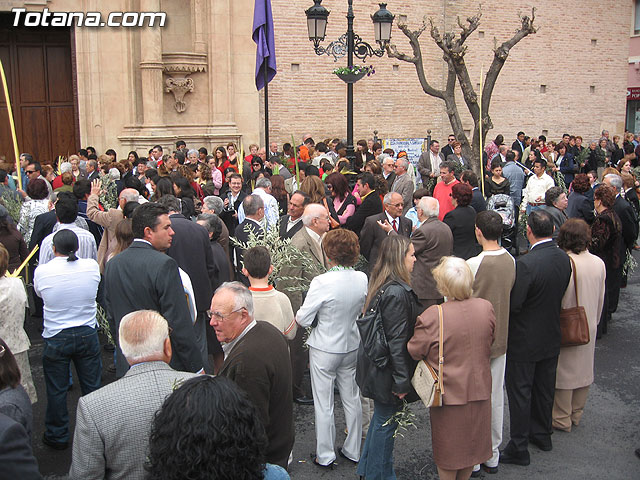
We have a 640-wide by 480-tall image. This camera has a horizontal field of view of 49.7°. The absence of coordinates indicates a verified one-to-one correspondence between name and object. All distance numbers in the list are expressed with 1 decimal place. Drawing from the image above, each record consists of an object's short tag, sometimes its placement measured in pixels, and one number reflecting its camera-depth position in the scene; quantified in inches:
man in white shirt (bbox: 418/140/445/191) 548.4
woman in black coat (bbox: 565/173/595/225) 348.5
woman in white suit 196.9
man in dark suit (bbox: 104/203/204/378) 181.9
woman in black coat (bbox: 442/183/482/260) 307.7
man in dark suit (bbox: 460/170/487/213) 360.8
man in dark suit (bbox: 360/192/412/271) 291.7
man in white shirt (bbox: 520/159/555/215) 442.0
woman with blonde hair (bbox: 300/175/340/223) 319.9
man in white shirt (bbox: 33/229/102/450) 212.5
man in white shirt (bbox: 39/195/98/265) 265.3
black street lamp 490.6
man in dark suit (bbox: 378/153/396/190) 464.2
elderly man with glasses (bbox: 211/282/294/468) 144.7
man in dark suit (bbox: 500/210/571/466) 206.5
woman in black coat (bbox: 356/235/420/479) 174.1
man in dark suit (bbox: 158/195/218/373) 239.6
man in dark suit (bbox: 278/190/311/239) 286.4
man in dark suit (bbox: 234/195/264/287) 278.8
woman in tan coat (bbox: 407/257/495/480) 170.2
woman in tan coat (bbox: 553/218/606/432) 225.8
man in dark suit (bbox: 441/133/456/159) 646.5
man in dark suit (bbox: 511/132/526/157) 758.1
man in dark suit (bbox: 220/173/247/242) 383.9
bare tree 633.6
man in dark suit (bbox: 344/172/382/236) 333.4
